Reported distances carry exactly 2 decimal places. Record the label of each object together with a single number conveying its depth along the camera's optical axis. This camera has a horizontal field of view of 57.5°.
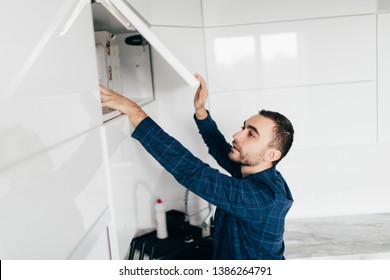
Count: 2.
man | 0.99
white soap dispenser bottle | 1.51
